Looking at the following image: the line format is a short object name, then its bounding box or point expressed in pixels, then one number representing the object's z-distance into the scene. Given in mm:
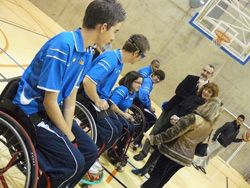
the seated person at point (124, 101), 3875
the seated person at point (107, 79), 3168
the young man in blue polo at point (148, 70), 5370
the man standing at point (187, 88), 4797
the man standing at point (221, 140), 7695
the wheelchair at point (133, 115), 3209
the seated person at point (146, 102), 4973
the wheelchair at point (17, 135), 2029
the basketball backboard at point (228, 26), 8203
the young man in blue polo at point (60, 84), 2074
